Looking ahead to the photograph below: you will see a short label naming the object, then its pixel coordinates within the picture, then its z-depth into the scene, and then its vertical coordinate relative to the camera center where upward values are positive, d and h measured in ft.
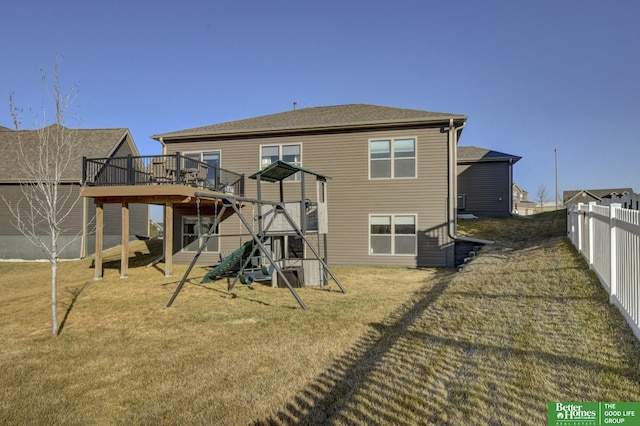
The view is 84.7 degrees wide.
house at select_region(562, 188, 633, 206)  162.20 +9.99
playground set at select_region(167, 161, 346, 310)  31.71 -3.55
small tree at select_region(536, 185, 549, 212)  212.84 +12.93
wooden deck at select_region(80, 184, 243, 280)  34.40 +1.52
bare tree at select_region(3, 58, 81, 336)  18.53 +2.10
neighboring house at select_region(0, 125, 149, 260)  57.72 +1.56
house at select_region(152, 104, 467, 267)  42.45 +5.71
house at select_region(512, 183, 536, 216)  144.56 +5.21
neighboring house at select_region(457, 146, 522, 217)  72.74 +6.49
